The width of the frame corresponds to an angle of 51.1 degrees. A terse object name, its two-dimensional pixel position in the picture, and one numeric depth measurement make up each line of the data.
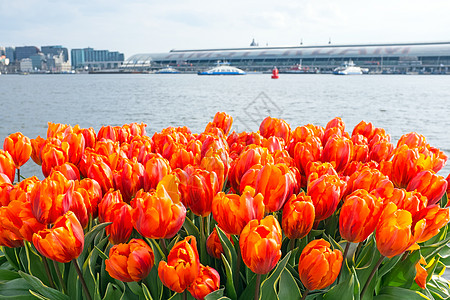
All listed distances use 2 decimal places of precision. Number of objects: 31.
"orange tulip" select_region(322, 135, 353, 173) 1.73
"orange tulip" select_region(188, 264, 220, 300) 1.20
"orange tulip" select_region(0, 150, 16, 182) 1.68
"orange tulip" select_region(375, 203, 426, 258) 1.15
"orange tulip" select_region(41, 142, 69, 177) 1.68
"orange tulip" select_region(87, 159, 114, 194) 1.47
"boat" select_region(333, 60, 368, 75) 88.00
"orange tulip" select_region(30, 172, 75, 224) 1.22
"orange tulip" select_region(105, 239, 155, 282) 1.17
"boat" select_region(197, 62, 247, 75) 89.75
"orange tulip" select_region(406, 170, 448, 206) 1.45
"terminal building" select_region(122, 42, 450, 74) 88.69
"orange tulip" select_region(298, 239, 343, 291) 1.14
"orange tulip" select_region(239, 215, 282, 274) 1.07
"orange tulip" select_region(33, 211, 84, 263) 1.14
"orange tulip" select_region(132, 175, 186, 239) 1.13
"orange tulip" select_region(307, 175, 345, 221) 1.30
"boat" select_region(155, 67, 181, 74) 109.44
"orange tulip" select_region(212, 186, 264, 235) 1.16
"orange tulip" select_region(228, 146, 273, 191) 1.47
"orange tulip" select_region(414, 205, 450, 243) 1.28
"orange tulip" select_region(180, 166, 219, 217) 1.27
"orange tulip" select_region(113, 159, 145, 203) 1.43
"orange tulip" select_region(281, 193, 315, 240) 1.21
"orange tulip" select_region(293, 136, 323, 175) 1.70
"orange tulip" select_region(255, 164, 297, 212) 1.27
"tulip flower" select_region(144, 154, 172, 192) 1.42
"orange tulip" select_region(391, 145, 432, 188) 1.58
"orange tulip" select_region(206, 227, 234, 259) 1.34
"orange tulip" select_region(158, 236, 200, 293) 1.11
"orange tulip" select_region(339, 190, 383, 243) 1.18
